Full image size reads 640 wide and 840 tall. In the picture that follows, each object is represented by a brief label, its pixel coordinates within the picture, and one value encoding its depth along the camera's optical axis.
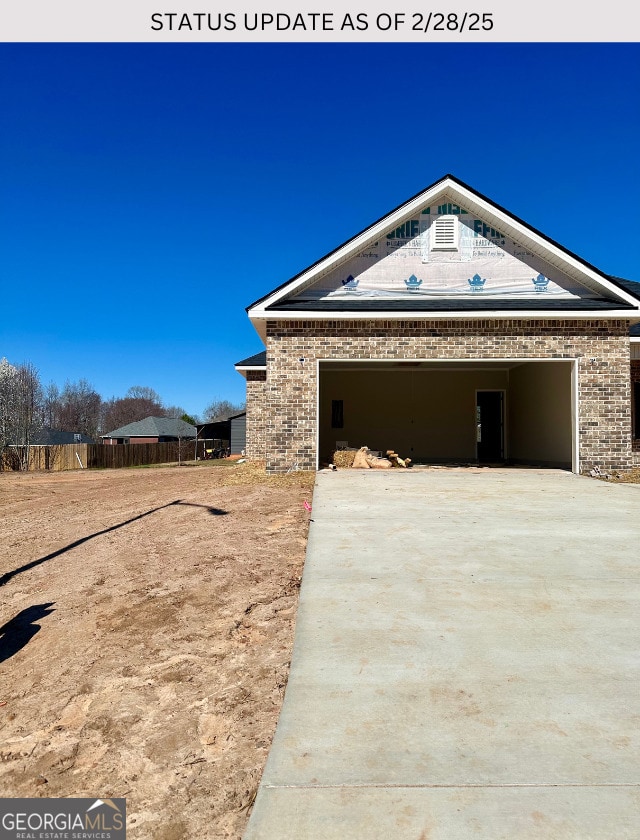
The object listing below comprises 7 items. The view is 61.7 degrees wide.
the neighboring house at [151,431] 54.91
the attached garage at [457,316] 12.32
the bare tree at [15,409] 38.28
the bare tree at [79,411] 79.19
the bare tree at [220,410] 96.00
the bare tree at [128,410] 86.50
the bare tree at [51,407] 70.06
